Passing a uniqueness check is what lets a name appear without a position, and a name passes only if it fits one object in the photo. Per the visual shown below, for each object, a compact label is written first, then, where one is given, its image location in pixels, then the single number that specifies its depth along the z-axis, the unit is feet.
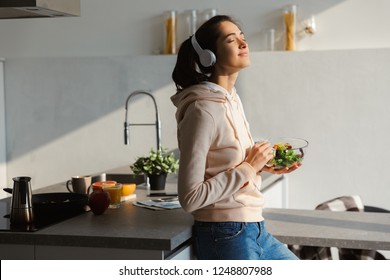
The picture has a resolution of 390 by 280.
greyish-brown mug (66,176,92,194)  11.98
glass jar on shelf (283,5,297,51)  17.29
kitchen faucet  14.48
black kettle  9.21
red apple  10.10
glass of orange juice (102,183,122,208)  10.75
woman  8.23
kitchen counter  8.41
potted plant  12.95
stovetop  9.03
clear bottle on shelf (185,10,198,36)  18.03
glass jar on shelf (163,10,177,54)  18.16
